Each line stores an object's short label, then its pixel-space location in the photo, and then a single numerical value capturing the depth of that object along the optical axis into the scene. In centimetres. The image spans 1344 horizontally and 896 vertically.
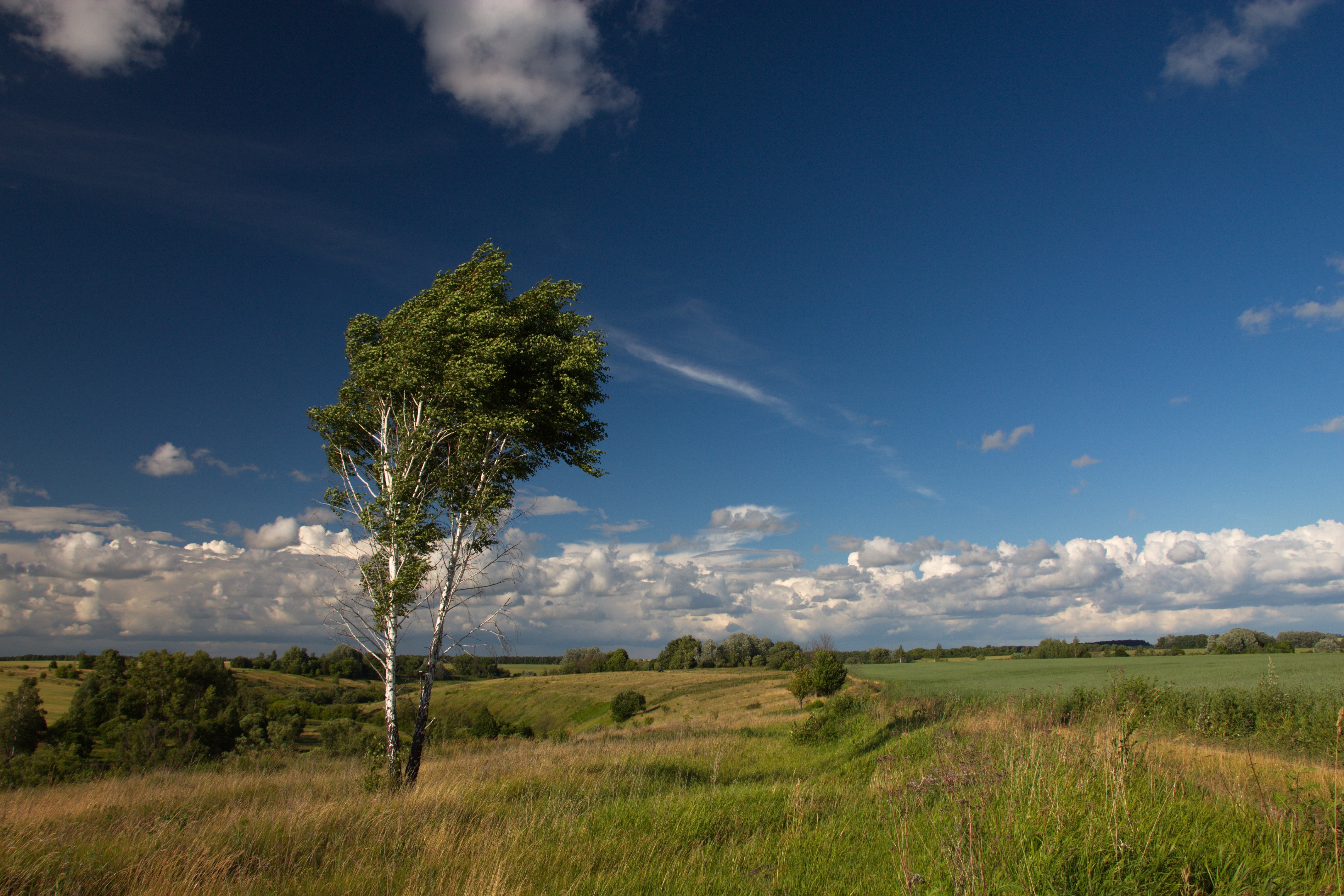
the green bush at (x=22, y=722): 4556
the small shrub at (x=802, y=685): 4047
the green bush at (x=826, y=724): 1861
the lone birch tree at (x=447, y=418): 1222
